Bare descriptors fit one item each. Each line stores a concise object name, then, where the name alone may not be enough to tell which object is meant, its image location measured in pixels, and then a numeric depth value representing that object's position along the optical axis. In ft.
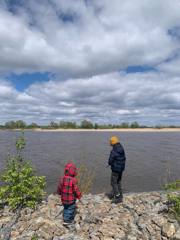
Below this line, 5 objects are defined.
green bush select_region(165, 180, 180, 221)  16.82
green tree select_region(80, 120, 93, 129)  382.82
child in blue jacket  20.34
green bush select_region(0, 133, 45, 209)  19.49
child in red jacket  17.11
